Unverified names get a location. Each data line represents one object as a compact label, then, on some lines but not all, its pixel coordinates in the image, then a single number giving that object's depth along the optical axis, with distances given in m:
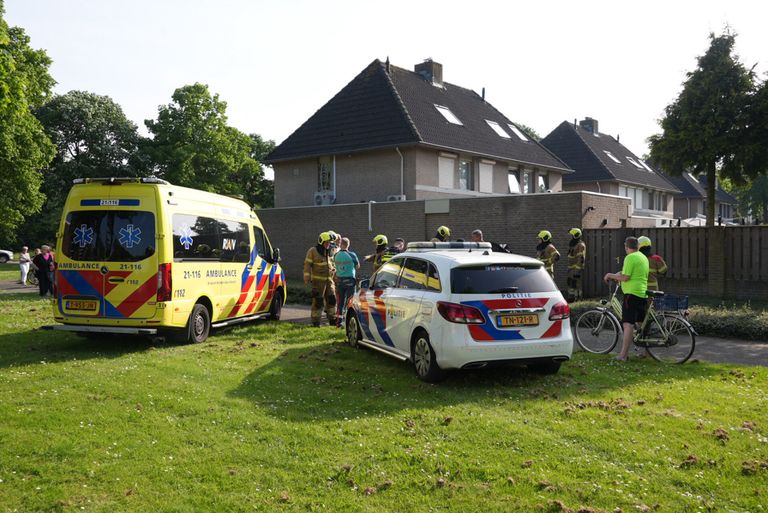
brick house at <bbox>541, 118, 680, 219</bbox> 41.41
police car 7.58
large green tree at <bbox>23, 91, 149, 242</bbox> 49.16
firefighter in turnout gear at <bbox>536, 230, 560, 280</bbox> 14.44
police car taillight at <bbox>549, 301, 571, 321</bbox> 7.92
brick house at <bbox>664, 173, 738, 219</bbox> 57.88
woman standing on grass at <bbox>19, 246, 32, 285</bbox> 26.03
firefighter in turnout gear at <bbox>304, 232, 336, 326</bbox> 12.65
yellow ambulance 9.95
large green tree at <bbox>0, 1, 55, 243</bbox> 30.11
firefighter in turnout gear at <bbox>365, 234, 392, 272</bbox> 13.02
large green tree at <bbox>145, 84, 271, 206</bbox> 46.09
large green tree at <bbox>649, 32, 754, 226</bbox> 17.45
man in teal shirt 13.02
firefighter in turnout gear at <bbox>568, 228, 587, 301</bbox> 15.90
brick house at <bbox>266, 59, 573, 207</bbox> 27.41
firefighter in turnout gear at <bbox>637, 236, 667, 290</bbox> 10.48
